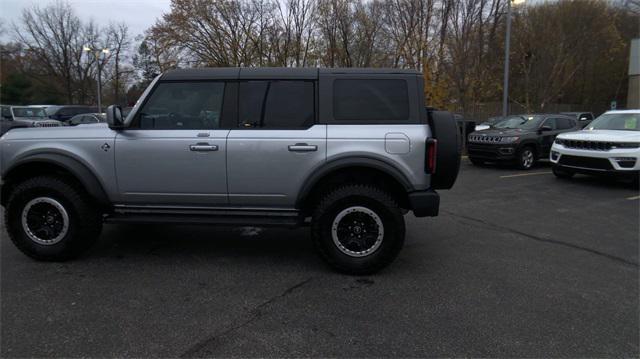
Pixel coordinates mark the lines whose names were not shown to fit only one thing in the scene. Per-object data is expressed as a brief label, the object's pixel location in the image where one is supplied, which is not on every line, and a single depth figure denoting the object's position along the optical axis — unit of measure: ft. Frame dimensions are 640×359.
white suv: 29.94
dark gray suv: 40.91
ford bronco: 13.85
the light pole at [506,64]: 58.03
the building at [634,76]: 95.91
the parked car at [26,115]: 68.93
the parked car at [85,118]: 78.38
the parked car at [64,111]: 90.38
